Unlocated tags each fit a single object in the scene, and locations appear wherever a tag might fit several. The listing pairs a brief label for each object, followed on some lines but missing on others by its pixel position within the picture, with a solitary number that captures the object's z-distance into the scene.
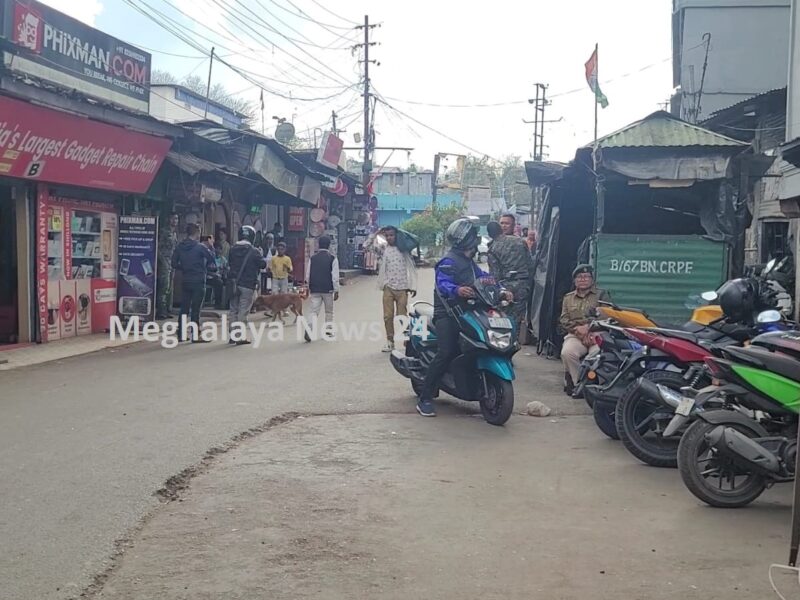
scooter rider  7.92
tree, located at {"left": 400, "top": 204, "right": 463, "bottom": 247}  49.72
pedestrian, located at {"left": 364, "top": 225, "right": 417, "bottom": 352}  12.03
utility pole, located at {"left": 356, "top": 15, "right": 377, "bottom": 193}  38.56
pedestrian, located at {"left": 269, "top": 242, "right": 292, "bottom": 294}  19.02
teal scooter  7.64
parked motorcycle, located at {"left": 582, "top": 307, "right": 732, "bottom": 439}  6.56
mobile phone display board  14.50
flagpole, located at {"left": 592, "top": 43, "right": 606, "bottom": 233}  10.52
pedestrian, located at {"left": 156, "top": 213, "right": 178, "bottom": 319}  15.96
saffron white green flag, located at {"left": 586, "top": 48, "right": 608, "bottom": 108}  11.00
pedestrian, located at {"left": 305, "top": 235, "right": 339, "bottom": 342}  13.45
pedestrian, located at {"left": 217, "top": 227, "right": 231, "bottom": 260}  18.92
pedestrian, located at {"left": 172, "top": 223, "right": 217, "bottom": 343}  13.30
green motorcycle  5.14
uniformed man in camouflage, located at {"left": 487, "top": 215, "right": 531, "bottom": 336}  11.55
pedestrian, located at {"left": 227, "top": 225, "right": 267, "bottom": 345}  13.62
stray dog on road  16.38
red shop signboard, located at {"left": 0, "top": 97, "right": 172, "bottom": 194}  11.16
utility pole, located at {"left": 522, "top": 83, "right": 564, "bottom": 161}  57.31
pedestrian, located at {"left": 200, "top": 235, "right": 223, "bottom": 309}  16.61
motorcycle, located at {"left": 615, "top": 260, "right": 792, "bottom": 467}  6.27
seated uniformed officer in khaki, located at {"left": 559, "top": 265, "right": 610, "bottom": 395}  8.90
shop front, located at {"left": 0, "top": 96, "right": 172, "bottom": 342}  11.69
